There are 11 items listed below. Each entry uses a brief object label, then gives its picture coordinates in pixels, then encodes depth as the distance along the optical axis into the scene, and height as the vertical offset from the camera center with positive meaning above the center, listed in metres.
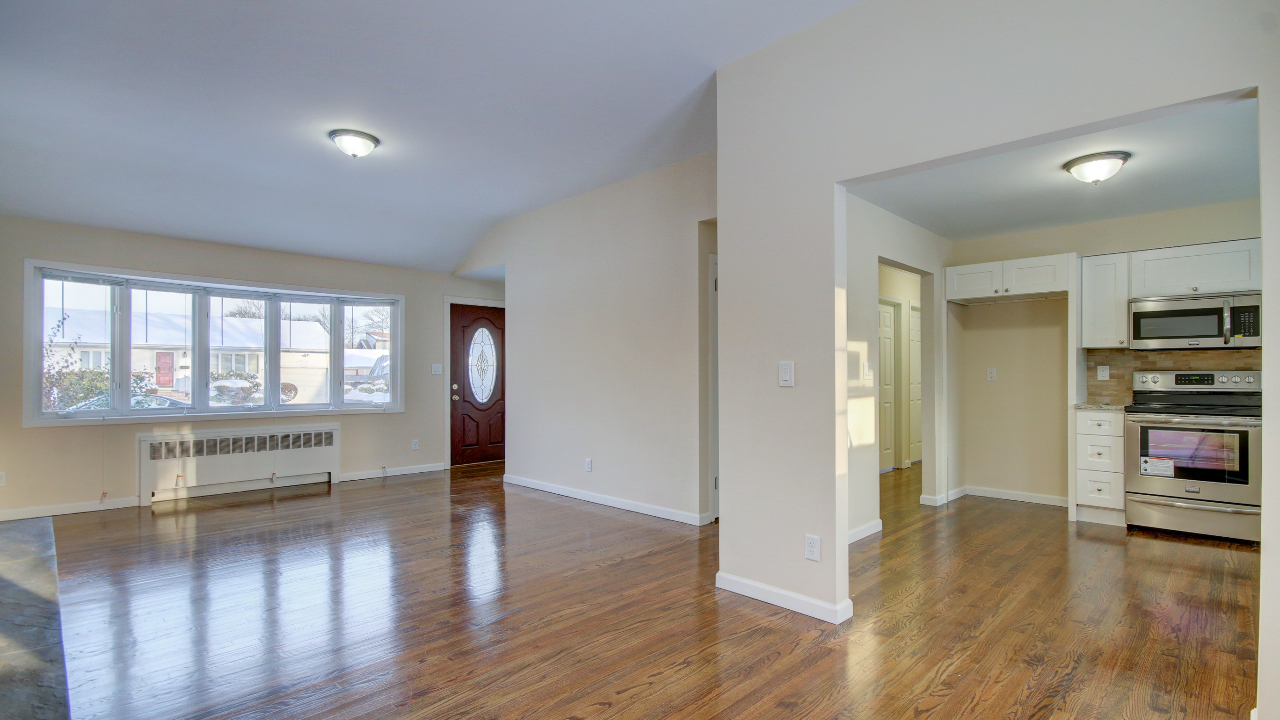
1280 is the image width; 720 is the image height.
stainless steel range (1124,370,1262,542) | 4.15 -0.65
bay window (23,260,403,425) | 5.12 +0.20
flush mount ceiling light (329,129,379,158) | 3.97 +1.47
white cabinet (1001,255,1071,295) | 4.93 +0.73
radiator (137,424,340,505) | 5.49 -0.85
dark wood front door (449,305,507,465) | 7.46 -0.20
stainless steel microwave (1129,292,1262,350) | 4.30 +0.29
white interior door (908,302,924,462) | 7.41 -0.29
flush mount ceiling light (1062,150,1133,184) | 3.50 +1.13
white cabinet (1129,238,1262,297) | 4.27 +0.67
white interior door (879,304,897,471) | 6.78 -0.23
